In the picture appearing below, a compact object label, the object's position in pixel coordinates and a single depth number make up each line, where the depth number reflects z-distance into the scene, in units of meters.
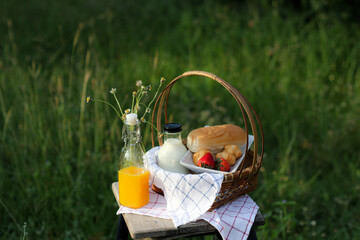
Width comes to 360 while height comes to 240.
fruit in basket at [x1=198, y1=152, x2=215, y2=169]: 1.61
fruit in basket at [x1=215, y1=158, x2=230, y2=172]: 1.61
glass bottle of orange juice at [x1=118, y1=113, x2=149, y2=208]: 1.57
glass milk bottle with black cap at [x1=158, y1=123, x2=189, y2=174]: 1.66
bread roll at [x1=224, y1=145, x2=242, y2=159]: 1.71
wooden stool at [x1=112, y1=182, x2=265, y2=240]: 1.47
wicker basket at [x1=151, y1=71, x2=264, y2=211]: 1.52
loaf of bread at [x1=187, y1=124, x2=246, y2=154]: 1.73
